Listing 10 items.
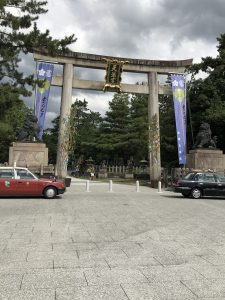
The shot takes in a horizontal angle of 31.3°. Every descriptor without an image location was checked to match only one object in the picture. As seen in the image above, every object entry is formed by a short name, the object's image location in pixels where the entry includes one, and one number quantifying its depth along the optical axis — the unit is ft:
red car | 57.88
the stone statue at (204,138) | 98.78
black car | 65.72
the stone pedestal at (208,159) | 96.89
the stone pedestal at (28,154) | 91.09
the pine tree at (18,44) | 63.67
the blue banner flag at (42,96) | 98.78
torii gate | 101.14
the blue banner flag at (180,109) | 103.78
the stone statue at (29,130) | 93.76
